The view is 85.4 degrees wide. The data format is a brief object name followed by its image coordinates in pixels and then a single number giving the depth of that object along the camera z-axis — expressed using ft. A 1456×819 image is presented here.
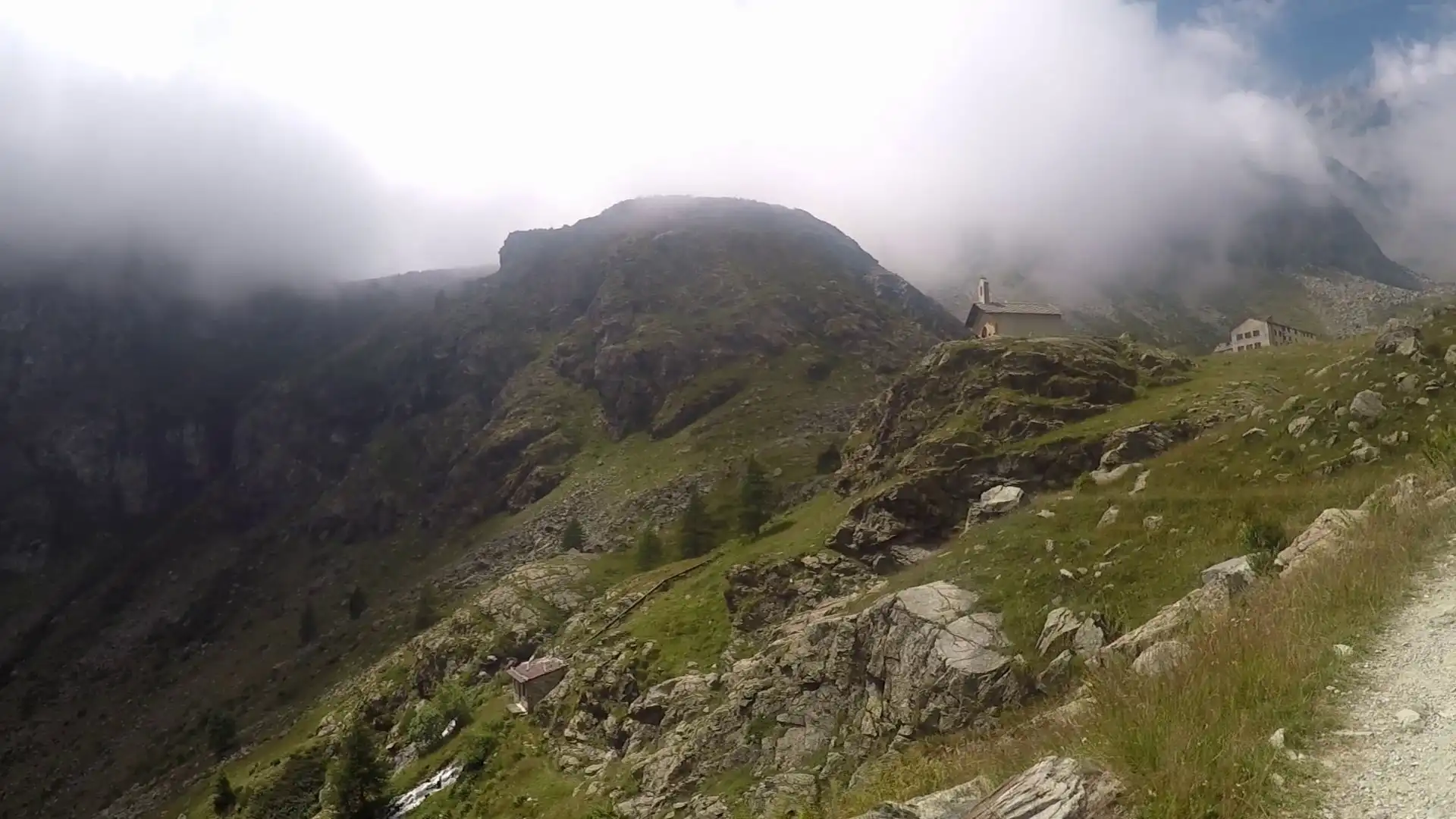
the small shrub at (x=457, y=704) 242.37
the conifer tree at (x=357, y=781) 209.77
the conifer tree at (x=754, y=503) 254.27
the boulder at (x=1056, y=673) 68.85
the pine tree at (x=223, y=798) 284.20
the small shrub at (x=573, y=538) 377.09
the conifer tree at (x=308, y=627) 458.09
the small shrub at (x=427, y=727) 236.02
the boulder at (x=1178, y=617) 45.65
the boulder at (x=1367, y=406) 94.84
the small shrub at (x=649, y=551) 310.96
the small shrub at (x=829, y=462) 348.59
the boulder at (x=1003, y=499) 137.59
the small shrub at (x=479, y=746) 199.93
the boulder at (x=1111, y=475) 120.37
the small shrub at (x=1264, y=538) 59.93
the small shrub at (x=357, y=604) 456.04
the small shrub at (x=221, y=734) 361.92
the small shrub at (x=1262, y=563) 49.07
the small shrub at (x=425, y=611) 374.02
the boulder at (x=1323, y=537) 43.74
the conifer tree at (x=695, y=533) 302.45
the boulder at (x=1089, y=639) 71.05
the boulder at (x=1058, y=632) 75.36
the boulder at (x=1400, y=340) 101.45
